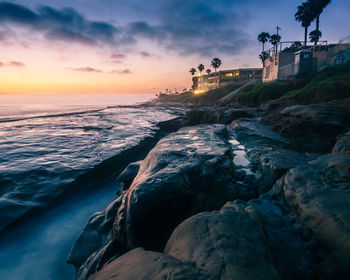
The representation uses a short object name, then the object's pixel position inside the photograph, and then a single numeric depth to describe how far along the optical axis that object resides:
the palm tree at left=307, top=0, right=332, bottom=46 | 35.47
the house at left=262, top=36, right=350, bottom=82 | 21.40
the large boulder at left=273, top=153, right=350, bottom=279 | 1.71
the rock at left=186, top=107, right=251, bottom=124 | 12.14
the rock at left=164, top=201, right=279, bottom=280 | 1.45
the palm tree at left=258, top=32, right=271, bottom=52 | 53.12
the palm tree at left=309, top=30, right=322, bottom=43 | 49.92
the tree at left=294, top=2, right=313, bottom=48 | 37.41
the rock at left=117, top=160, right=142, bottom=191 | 5.13
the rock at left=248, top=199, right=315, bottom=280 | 1.77
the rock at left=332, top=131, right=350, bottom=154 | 3.71
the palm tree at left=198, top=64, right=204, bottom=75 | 92.06
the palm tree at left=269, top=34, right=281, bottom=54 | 49.14
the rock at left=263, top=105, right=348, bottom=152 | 6.36
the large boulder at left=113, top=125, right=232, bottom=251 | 2.57
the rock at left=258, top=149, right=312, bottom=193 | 3.72
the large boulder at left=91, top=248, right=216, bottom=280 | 1.38
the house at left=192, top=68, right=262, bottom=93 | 60.94
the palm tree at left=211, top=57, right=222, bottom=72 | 75.53
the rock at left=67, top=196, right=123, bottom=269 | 3.34
